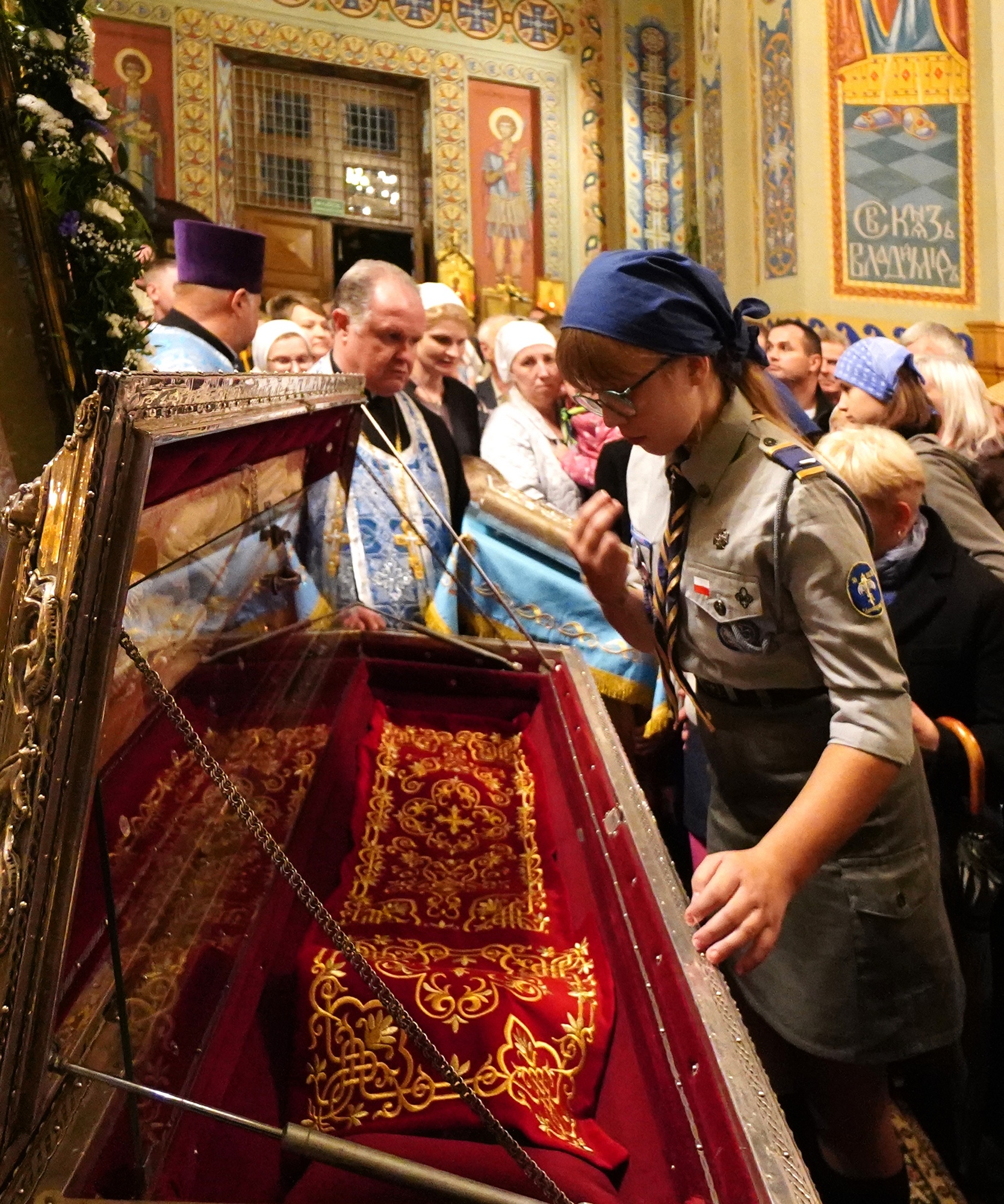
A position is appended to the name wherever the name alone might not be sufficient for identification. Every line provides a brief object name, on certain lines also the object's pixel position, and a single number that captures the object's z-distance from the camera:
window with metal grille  10.34
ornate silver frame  0.66
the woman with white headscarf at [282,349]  3.98
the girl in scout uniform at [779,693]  1.16
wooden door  10.51
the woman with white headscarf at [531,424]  3.61
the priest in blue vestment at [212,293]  2.97
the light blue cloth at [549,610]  3.11
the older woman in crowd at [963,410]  3.04
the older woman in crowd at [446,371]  4.12
